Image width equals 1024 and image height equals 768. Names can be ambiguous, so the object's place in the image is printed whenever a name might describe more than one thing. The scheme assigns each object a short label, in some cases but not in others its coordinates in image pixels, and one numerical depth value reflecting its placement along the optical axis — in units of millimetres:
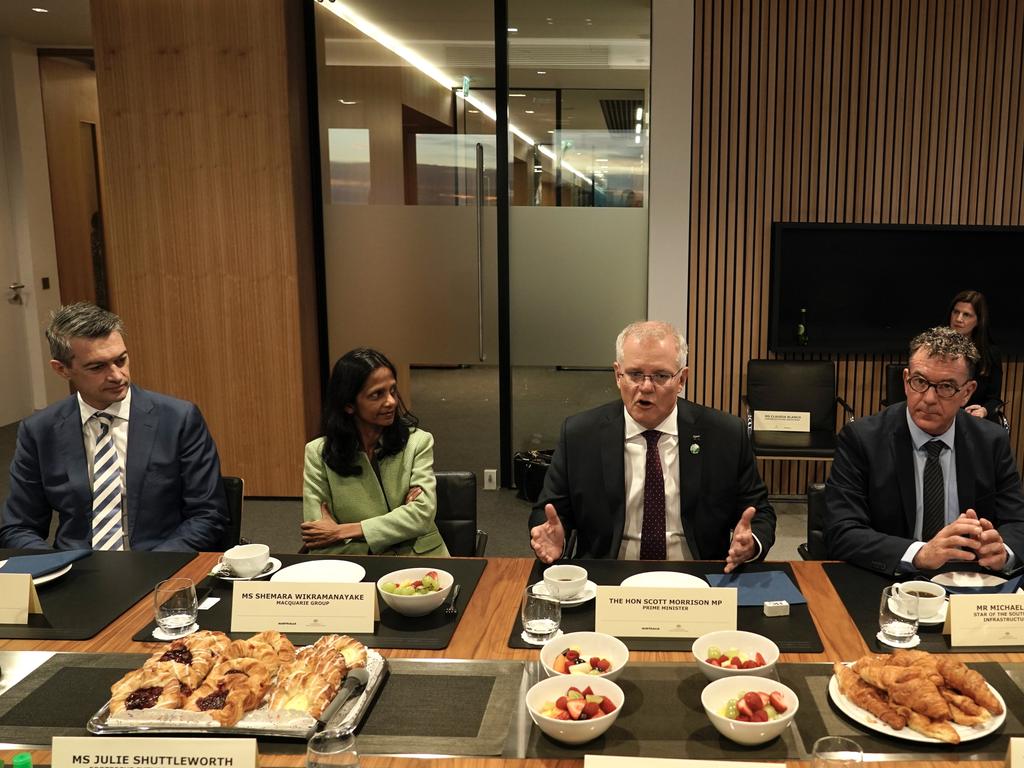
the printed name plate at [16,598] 1988
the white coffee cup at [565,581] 2008
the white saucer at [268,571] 2219
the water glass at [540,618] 1843
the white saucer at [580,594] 2012
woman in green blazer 2785
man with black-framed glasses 2531
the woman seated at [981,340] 4984
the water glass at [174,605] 1908
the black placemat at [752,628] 1822
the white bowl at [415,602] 1960
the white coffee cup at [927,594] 1873
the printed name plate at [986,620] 1819
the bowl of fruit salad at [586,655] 1626
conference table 1456
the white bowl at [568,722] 1441
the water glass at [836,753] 1289
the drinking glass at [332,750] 1336
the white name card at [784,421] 5223
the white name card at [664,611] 1870
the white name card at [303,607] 1924
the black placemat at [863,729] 1452
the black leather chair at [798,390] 5301
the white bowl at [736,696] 1431
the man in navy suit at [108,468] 2777
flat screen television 5430
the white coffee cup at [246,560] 2205
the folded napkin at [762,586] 2035
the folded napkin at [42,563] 2211
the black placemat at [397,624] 1875
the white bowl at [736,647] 1614
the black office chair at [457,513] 2969
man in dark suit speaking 2621
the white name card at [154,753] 1397
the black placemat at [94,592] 1953
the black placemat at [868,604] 1808
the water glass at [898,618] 1807
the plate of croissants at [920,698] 1479
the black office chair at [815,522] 2762
